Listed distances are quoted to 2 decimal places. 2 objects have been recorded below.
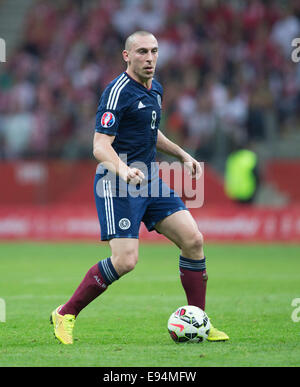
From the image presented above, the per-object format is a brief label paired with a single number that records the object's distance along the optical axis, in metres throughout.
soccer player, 13.83
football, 13.75
